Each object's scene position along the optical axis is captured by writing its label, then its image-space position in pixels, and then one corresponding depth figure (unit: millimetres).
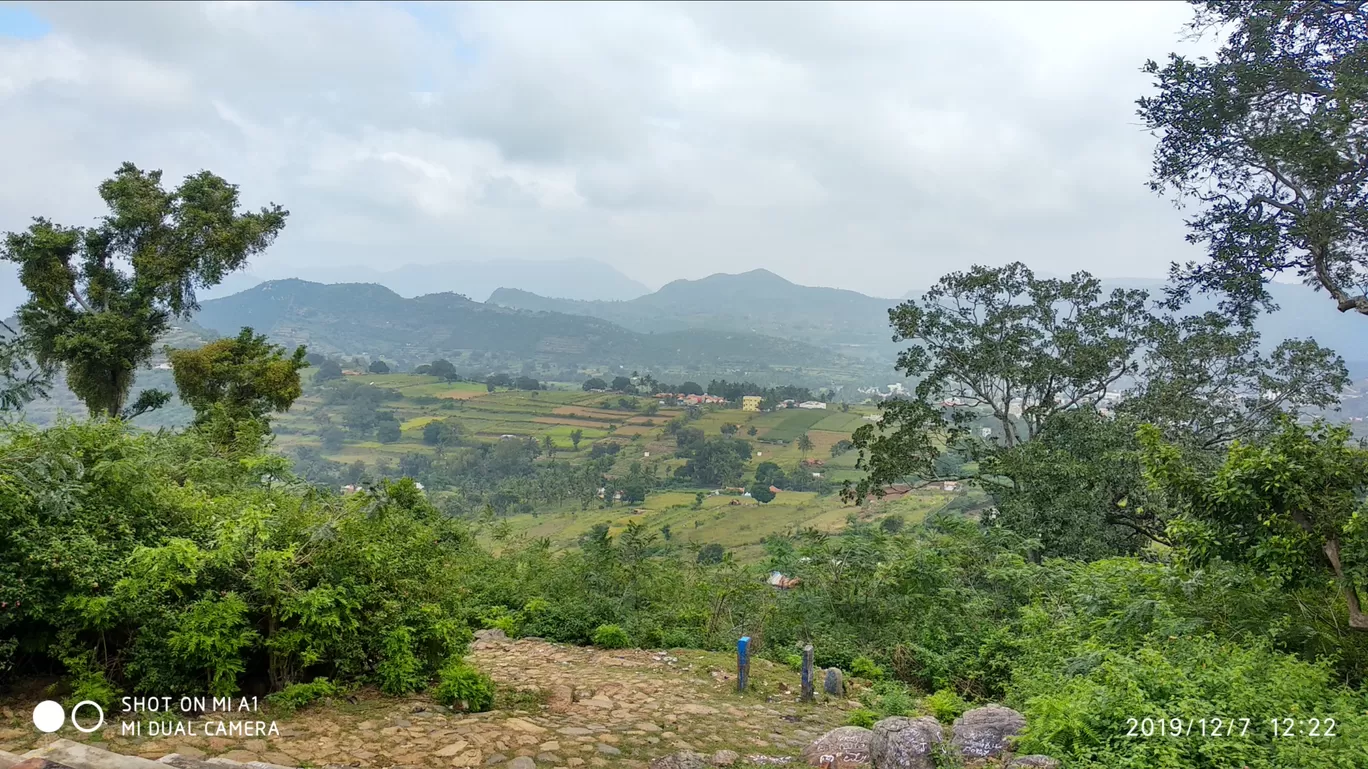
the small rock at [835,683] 6473
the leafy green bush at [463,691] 4938
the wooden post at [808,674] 6238
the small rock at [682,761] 4340
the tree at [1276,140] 6555
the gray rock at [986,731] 4562
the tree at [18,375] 8586
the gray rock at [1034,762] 3857
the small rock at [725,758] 4531
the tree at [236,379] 12352
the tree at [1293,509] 4355
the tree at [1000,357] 13578
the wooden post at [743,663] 6121
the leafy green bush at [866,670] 7098
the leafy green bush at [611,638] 7641
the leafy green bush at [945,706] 5613
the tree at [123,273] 11562
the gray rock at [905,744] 4223
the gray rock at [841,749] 4551
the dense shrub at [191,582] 4164
